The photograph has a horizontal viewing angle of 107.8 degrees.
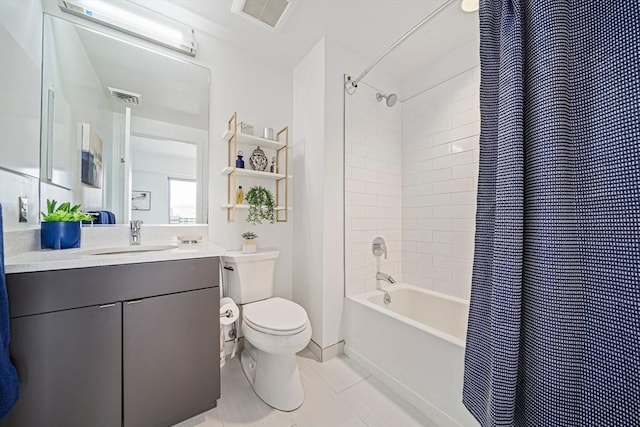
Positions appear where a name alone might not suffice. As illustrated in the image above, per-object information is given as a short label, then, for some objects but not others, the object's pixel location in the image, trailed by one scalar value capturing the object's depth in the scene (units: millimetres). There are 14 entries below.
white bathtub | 1213
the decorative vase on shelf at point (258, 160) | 2008
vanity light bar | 1446
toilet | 1348
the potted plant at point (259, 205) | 1891
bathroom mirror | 1347
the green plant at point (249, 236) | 1853
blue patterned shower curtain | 607
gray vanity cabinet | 885
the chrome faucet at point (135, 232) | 1495
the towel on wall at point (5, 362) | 758
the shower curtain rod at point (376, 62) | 1222
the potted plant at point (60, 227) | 1174
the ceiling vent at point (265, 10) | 1534
